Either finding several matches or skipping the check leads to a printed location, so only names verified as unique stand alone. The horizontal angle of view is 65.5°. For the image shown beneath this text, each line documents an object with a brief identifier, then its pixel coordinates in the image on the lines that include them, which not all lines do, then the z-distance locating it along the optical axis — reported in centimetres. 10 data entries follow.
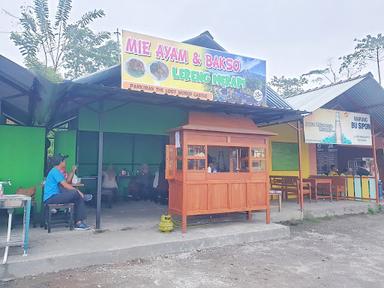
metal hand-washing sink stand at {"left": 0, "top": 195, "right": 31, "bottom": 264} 402
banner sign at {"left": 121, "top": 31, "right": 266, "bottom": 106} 671
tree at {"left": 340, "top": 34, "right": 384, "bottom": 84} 2428
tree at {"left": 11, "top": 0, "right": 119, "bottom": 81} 1306
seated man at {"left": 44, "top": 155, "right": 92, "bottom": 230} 544
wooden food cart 580
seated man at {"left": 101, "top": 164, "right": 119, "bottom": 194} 845
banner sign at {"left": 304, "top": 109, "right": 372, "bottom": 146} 890
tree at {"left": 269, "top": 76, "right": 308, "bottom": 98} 3284
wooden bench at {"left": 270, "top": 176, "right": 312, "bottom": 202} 973
